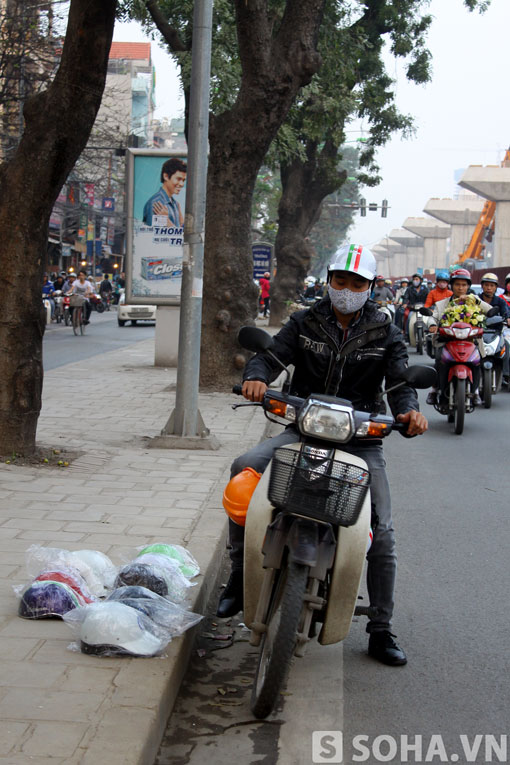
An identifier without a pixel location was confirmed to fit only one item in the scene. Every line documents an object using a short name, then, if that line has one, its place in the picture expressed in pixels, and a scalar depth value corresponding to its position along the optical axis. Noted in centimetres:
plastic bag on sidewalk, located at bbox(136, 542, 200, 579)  493
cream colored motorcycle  351
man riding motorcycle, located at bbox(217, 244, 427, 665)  416
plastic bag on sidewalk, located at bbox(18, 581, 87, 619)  430
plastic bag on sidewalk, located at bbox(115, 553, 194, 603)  448
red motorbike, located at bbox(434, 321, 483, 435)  1141
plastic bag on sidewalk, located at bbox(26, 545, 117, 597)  462
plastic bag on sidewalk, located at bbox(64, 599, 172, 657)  389
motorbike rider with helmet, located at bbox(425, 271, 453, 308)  1895
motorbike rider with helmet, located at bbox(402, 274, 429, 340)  2483
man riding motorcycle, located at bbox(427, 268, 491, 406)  1179
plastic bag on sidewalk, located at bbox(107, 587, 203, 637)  418
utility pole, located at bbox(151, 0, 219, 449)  901
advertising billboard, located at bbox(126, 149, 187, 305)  1520
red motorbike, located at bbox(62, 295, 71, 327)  3388
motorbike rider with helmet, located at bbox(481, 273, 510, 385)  1501
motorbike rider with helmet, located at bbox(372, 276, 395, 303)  2186
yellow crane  8106
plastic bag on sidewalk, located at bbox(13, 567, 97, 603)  443
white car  3425
